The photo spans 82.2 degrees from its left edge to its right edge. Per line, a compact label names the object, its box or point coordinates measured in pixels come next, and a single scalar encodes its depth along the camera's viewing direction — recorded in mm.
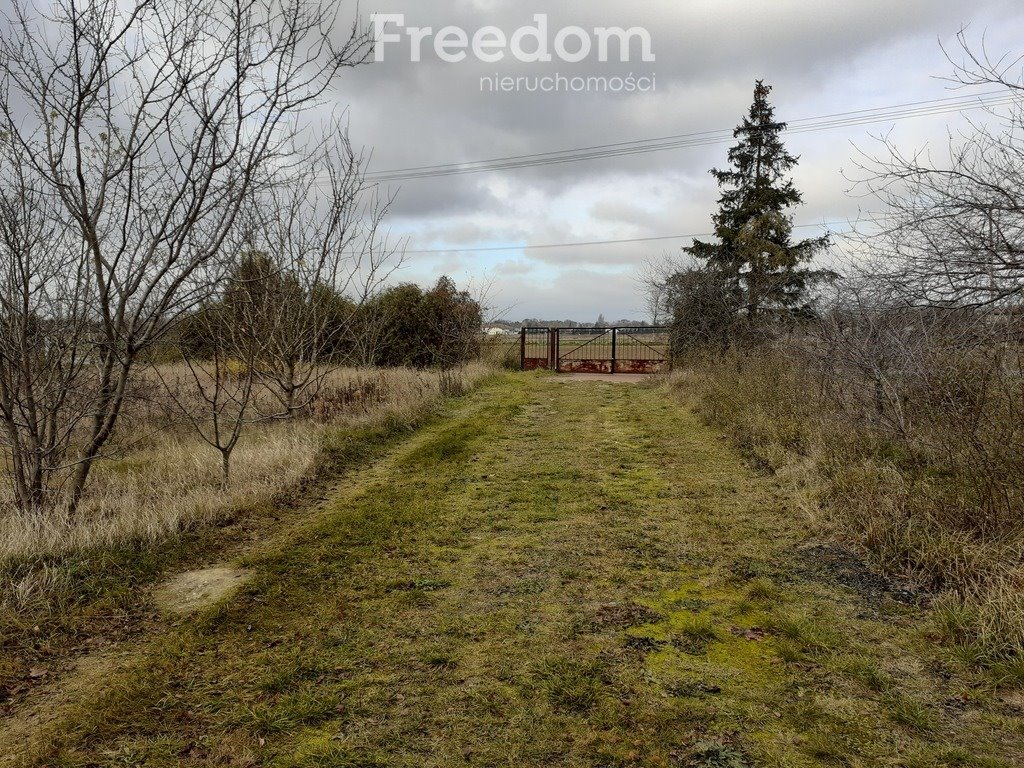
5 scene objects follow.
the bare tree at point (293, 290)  8211
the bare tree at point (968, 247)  4391
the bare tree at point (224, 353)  6059
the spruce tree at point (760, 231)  18766
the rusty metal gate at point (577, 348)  21234
